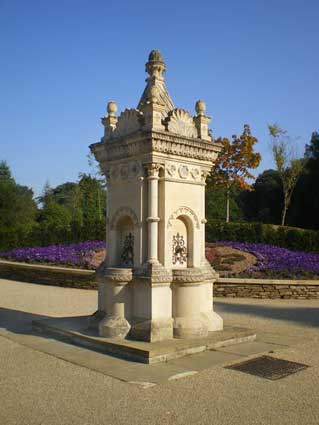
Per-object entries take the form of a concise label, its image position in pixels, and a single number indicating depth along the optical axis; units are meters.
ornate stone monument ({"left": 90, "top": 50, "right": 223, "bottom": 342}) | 7.23
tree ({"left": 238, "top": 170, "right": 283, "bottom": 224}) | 39.24
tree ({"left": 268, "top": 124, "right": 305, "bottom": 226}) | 32.00
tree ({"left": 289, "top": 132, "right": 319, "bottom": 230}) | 33.59
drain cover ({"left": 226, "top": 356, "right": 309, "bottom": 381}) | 5.84
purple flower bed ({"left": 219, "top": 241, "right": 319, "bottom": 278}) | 15.01
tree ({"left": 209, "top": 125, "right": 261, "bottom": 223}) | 30.64
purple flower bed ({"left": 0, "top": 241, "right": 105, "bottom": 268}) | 18.22
